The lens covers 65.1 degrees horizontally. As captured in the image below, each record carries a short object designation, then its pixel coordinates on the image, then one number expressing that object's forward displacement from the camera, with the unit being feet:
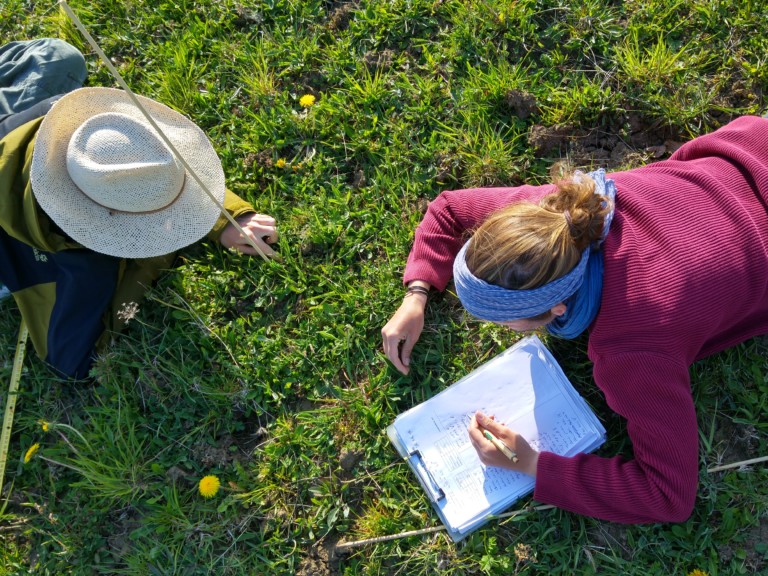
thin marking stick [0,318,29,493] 9.22
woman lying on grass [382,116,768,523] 6.04
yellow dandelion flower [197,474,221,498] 8.48
